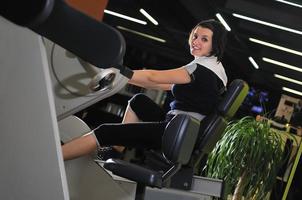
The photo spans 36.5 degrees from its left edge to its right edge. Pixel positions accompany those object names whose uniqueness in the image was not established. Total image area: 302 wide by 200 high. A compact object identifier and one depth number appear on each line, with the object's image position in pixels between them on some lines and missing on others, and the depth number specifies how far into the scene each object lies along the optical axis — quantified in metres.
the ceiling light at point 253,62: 10.26
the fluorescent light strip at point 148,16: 8.95
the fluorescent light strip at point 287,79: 10.76
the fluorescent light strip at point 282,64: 9.59
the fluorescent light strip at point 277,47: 8.45
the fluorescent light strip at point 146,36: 11.26
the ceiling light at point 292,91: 11.81
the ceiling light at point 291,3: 6.06
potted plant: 4.05
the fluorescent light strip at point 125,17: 10.02
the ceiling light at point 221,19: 7.36
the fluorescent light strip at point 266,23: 7.10
